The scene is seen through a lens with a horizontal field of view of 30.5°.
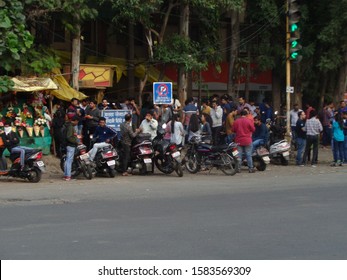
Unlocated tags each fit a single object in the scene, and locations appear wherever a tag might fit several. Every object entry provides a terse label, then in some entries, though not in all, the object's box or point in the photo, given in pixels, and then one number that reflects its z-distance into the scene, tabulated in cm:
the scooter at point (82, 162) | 1686
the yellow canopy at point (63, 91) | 2159
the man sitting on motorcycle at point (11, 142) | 1622
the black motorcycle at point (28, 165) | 1616
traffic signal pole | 2071
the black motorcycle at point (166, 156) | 1756
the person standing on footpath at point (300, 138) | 2108
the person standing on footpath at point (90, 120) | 2036
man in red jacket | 1875
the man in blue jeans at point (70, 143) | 1669
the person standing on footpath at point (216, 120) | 2238
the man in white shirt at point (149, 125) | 1881
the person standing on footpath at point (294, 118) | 2332
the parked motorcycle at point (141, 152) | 1786
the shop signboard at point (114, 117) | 1988
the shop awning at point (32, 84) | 1933
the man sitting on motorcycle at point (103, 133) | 1764
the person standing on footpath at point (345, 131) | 2075
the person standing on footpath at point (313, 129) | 2088
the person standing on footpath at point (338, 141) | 2077
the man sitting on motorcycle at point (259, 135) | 1962
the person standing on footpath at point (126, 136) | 1791
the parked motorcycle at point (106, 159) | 1720
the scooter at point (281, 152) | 2088
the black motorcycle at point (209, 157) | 1812
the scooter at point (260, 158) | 1939
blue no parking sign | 1956
